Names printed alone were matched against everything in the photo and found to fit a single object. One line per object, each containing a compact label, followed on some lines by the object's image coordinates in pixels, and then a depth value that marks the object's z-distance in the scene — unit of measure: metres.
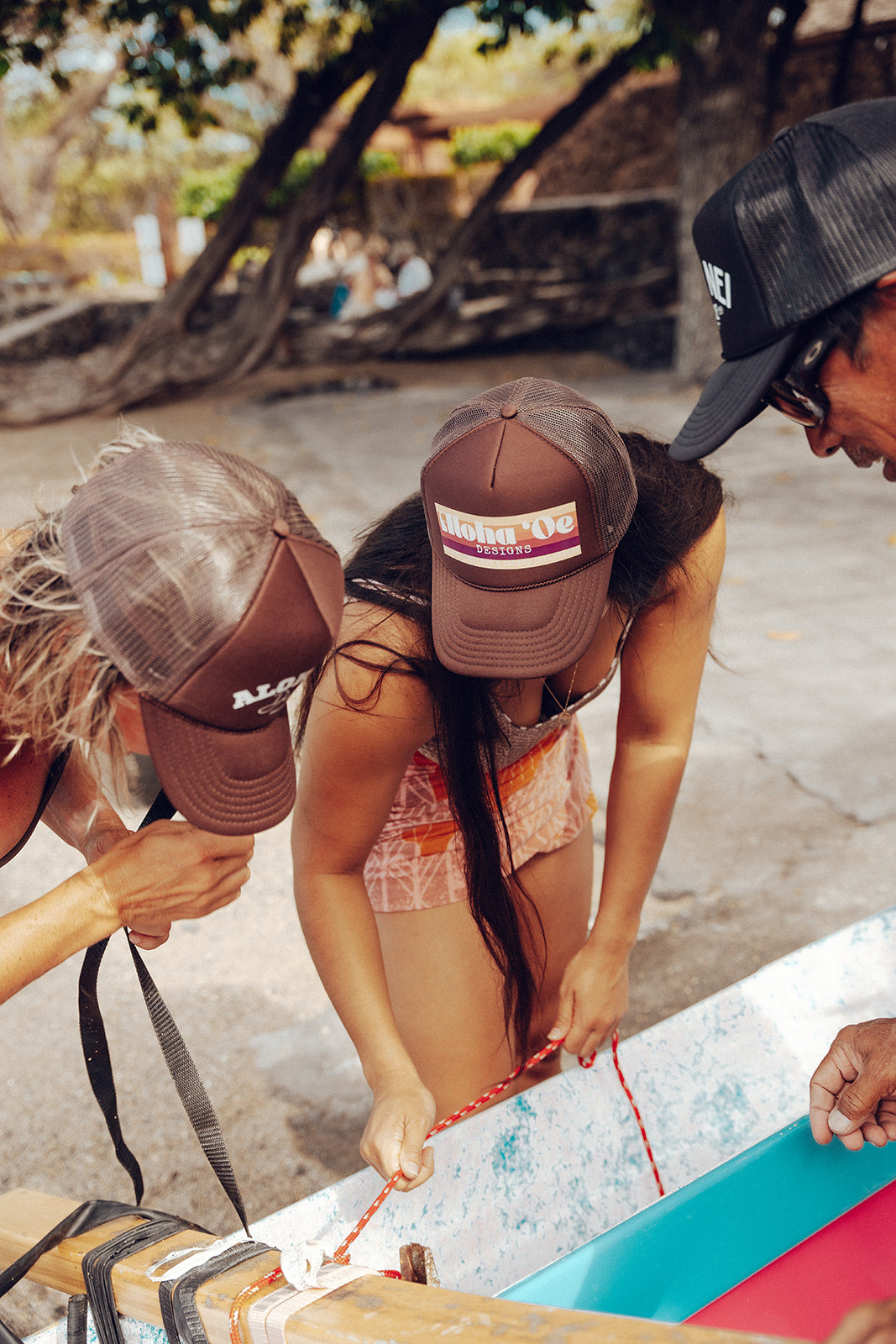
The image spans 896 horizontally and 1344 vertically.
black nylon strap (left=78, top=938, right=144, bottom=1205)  1.28
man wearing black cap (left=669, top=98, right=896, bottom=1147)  1.15
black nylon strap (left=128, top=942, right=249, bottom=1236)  1.26
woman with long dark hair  1.31
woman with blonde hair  0.92
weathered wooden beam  0.91
